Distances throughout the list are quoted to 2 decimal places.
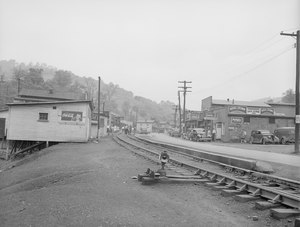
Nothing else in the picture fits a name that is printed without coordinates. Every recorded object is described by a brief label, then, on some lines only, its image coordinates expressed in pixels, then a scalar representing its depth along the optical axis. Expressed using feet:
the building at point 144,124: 417.28
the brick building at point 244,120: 154.61
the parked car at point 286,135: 124.36
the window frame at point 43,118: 107.37
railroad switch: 31.73
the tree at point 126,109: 547.49
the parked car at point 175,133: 227.26
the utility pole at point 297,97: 75.95
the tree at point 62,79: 369.71
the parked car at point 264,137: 123.13
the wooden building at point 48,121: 106.22
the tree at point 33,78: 275.39
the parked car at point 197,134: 152.25
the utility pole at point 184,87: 205.28
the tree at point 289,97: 299.99
